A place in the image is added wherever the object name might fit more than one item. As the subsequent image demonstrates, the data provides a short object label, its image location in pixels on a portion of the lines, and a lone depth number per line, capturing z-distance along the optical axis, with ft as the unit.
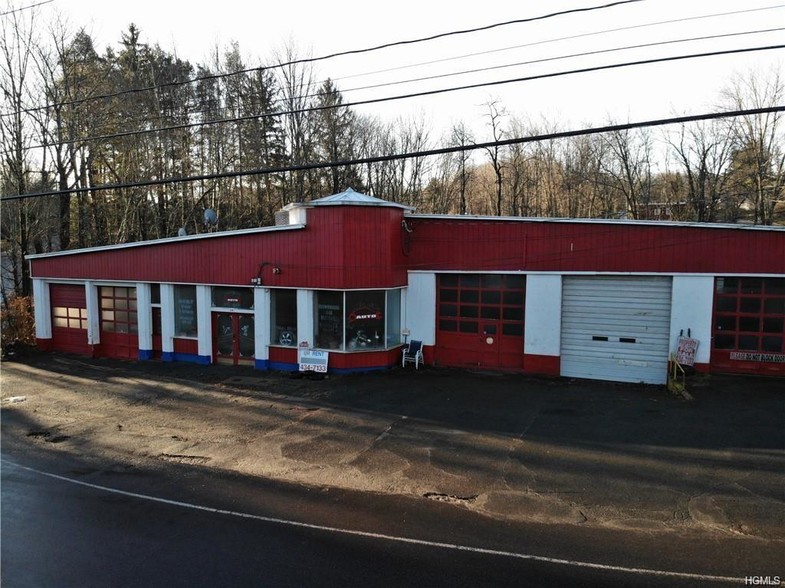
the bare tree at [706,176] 105.19
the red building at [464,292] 45.93
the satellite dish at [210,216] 65.46
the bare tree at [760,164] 96.07
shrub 68.13
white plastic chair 53.78
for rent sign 51.11
